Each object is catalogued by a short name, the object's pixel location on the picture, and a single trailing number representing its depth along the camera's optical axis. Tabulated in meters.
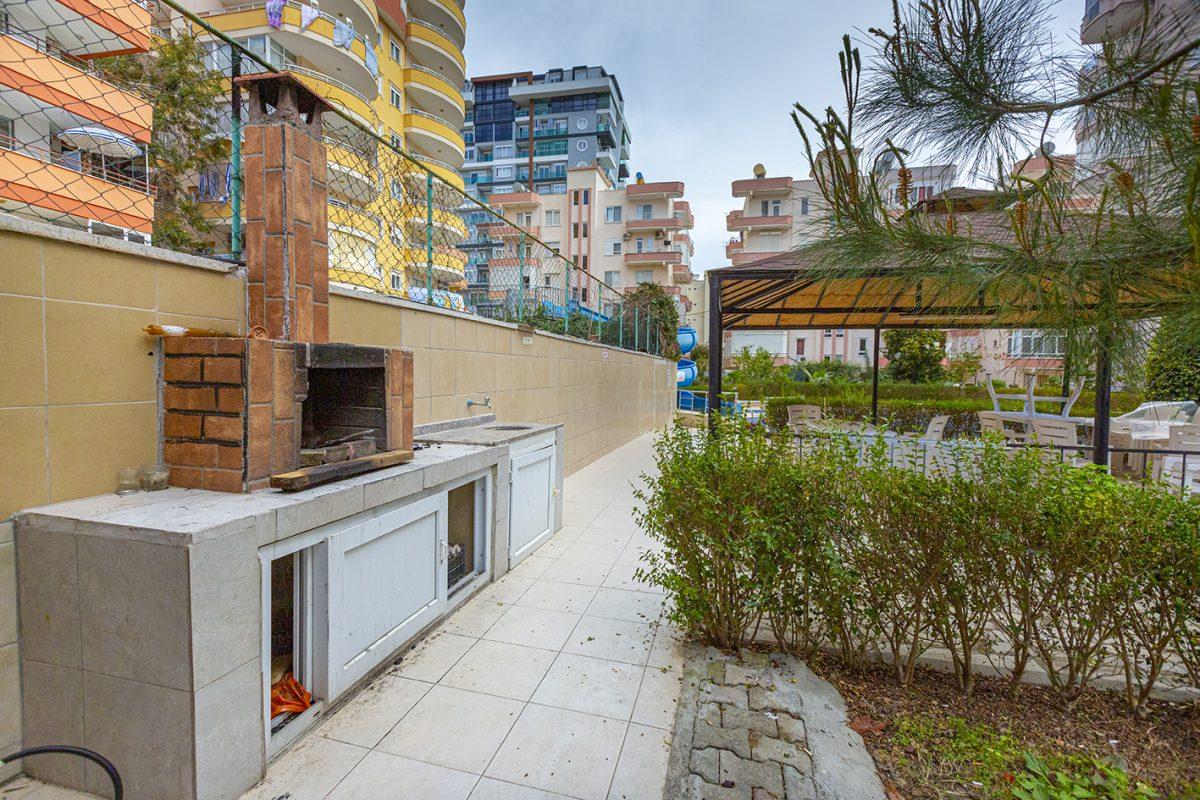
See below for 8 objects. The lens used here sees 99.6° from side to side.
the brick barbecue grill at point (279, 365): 1.81
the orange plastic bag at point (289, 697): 1.82
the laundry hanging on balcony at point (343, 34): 13.55
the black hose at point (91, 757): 1.30
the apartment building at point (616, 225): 30.03
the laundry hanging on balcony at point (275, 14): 12.62
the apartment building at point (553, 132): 42.00
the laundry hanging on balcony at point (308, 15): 12.86
